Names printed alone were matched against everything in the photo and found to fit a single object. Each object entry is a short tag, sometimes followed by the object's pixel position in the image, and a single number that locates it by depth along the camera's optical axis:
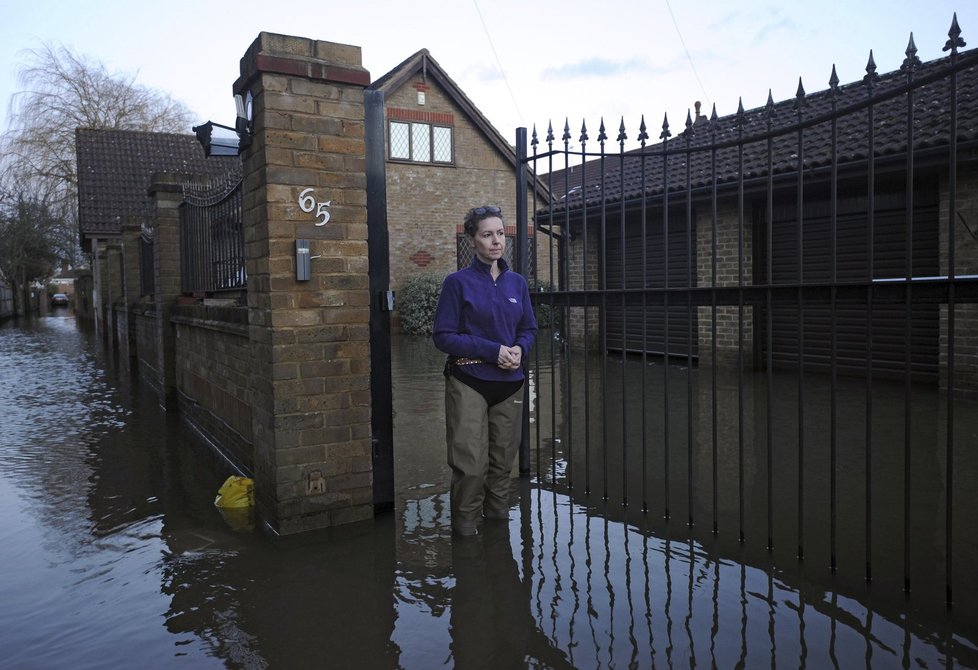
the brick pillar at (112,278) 17.97
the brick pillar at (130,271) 13.05
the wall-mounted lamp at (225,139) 4.28
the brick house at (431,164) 20.41
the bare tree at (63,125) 32.16
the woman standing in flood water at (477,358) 3.92
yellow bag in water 4.66
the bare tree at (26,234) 35.47
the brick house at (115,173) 21.33
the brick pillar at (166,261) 8.52
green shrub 19.28
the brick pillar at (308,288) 4.02
